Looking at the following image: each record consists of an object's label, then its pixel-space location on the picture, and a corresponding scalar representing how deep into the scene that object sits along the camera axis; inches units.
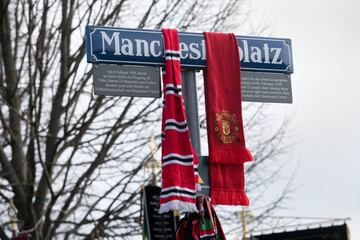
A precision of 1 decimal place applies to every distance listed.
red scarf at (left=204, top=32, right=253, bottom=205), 493.7
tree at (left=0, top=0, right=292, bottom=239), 886.0
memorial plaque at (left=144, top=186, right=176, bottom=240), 843.8
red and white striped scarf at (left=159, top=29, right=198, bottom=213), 466.4
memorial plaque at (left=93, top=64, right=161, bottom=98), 478.1
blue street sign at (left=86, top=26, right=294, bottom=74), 484.1
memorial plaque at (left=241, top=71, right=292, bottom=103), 513.0
